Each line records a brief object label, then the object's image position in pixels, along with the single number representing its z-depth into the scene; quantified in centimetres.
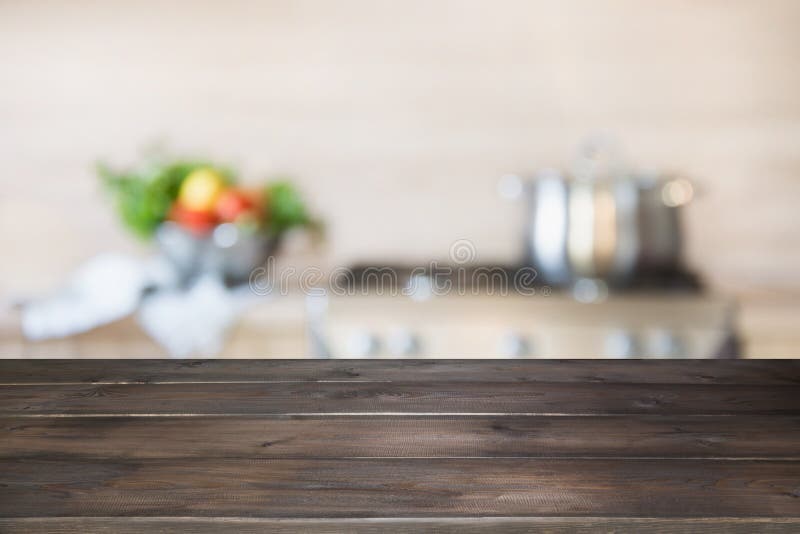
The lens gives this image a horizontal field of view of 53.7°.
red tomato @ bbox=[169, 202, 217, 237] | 170
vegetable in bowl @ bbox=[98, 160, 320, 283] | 166
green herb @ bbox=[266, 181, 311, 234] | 182
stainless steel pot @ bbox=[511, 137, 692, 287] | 161
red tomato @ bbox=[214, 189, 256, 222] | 171
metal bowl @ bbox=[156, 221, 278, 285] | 165
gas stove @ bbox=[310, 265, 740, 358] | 151
